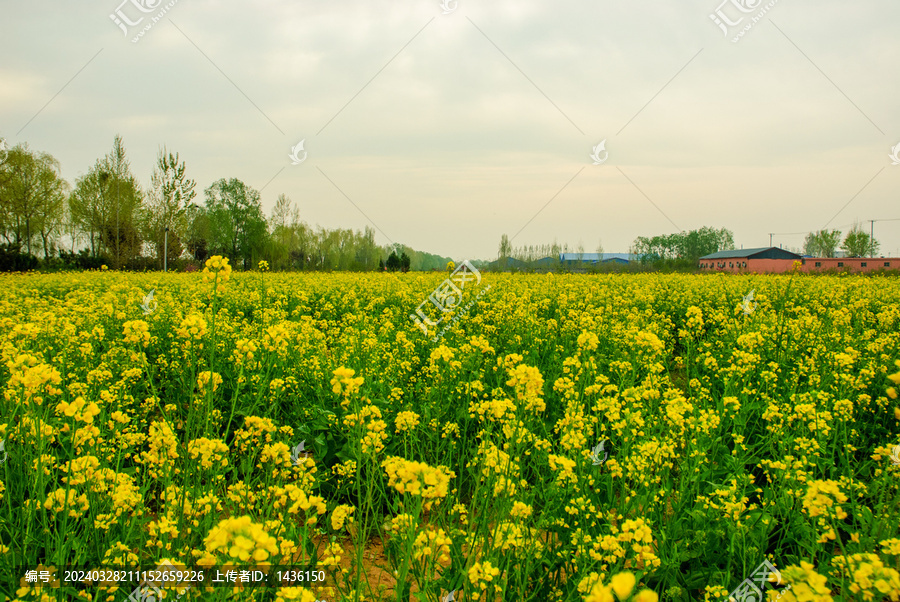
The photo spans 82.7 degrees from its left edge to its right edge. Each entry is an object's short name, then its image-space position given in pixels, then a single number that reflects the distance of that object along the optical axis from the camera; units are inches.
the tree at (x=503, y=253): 1065.8
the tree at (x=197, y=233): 1513.3
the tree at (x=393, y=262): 1410.7
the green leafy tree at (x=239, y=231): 1542.8
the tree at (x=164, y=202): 1273.4
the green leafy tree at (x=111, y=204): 1273.4
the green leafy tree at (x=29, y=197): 1079.8
